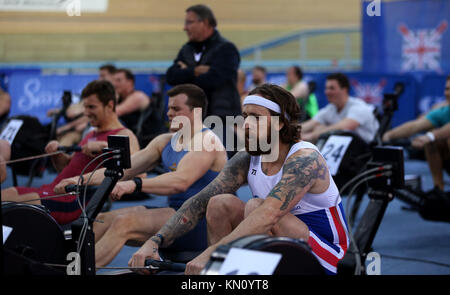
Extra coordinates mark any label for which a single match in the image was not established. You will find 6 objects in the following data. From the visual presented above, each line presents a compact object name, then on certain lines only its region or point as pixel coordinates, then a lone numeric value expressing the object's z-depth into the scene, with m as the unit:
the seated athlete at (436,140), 11.01
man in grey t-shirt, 11.19
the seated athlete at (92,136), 7.98
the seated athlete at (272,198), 5.21
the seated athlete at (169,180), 6.71
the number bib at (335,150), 9.72
